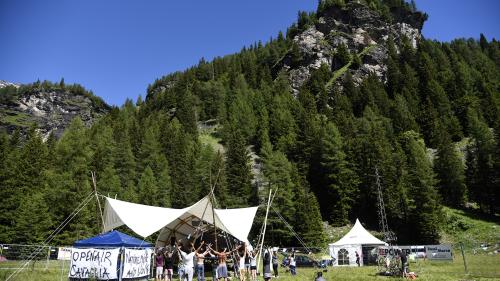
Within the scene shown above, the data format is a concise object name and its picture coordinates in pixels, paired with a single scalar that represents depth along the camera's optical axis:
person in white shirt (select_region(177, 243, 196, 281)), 13.49
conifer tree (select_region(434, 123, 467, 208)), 56.47
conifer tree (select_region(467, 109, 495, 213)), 53.75
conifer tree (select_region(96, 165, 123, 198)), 49.09
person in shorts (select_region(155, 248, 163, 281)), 15.77
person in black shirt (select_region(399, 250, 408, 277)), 18.03
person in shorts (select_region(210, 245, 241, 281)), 14.39
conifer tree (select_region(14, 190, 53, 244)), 39.78
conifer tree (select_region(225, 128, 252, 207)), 53.04
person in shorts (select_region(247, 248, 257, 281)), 16.55
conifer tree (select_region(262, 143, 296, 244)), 47.31
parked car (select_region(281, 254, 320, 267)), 29.49
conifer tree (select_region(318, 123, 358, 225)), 54.03
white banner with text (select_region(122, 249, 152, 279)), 14.84
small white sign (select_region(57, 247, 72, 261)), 28.17
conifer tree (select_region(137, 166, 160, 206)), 50.03
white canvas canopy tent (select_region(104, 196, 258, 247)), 19.36
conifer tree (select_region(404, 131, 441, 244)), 45.41
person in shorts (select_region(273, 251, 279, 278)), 19.27
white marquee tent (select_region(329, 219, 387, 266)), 30.19
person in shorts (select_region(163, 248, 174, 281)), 16.41
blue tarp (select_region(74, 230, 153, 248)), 15.04
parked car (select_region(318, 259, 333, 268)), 25.61
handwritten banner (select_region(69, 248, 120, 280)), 14.21
